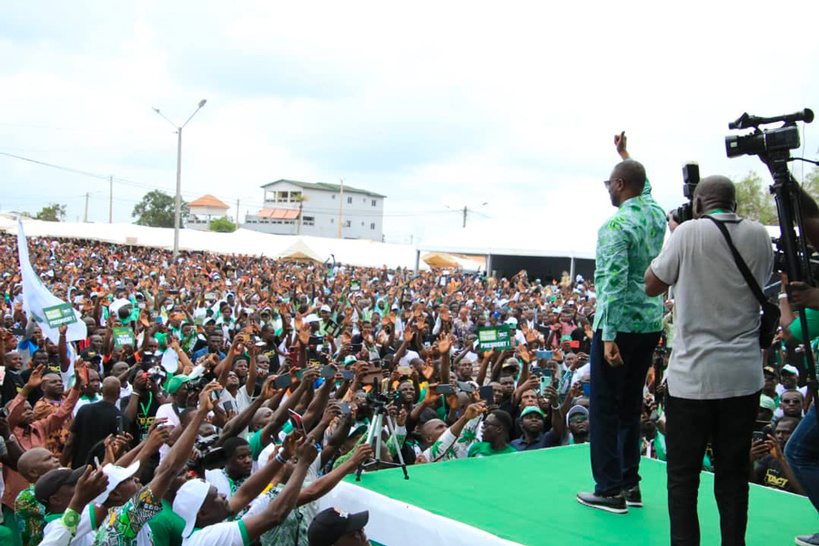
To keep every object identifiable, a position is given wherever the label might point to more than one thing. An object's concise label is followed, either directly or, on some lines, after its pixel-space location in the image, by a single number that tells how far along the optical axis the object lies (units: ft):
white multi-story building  354.33
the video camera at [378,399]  14.87
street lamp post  109.91
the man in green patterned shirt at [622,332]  11.71
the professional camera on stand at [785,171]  9.66
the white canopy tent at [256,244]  125.90
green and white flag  31.63
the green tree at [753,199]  156.04
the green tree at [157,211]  339.98
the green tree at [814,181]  128.00
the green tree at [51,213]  344.69
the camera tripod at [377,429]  14.78
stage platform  11.60
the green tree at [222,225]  333.62
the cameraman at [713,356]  9.69
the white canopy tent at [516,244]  95.04
